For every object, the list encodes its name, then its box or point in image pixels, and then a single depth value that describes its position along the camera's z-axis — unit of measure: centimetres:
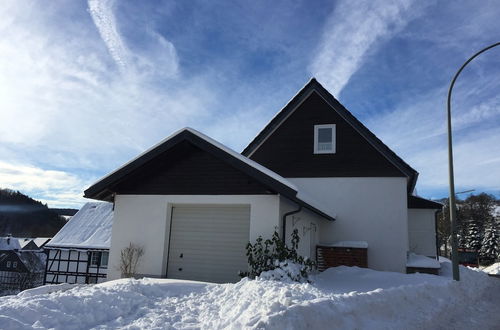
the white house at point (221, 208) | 1040
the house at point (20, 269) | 5591
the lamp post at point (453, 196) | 1066
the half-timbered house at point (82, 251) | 2588
